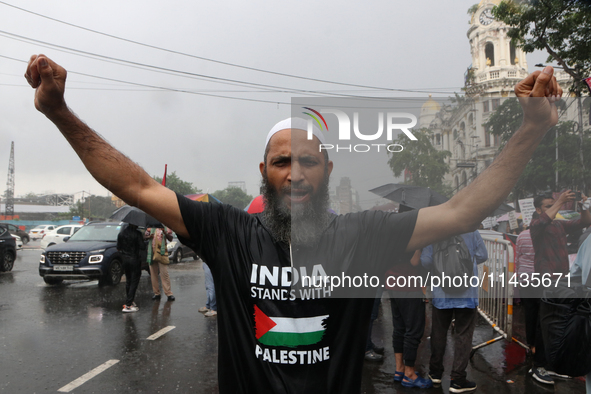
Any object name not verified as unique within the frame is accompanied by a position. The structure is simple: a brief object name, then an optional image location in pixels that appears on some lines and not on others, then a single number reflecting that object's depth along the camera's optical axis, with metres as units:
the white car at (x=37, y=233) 36.75
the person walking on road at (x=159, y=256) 8.91
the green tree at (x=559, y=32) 7.34
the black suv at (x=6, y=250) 13.50
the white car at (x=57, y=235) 22.14
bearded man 1.55
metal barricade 4.91
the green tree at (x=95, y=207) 72.86
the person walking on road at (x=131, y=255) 8.12
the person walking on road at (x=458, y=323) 4.06
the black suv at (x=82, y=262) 10.63
